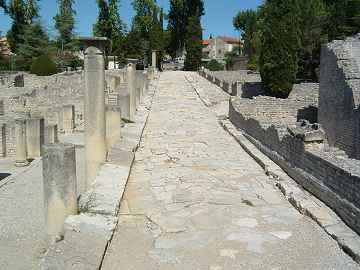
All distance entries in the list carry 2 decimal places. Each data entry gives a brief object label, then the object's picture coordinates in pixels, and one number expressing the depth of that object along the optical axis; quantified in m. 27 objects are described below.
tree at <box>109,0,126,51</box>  54.59
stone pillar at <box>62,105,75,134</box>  17.78
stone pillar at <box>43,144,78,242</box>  5.24
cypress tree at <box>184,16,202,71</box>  50.91
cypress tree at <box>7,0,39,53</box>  51.41
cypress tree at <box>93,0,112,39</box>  54.11
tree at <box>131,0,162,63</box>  54.38
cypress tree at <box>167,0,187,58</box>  58.69
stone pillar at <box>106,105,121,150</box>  10.12
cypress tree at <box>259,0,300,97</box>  24.50
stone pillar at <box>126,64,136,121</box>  15.97
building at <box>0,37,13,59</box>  52.99
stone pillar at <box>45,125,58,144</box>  15.56
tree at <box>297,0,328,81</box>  29.84
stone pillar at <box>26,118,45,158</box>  15.42
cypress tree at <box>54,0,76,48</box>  56.53
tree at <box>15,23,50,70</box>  47.97
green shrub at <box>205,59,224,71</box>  52.88
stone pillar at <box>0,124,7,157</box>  16.72
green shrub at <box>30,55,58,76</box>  39.78
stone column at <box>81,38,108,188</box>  7.21
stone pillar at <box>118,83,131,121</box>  13.79
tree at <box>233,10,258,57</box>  79.38
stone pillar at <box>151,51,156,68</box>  48.08
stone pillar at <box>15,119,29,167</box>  14.77
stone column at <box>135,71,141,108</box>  19.42
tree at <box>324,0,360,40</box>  29.87
